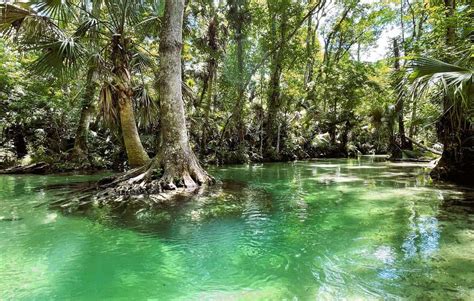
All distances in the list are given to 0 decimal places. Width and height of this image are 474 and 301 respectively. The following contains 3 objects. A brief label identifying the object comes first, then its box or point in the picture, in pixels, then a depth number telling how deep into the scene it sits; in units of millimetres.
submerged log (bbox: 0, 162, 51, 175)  12836
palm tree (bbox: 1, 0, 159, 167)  7332
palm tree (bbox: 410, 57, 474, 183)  5746
